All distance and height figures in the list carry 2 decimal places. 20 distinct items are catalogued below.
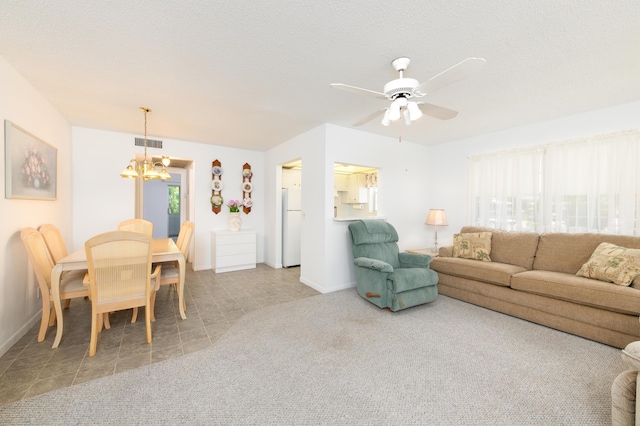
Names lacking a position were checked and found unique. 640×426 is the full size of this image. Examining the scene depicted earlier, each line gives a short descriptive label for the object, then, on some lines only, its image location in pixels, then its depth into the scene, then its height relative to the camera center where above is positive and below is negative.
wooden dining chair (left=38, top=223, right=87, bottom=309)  2.67 -0.38
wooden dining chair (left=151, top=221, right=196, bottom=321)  2.96 -0.75
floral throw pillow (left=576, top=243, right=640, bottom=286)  2.45 -0.51
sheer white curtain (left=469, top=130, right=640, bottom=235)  2.99 +0.32
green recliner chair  3.01 -0.74
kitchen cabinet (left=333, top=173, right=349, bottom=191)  6.35 +0.65
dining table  2.22 -0.52
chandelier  3.30 +0.43
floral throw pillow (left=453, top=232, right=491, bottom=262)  3.65 -0.50
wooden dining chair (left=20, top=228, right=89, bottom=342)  2.24 -0.59
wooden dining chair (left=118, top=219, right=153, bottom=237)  3.85 -0.28
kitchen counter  3.87 -0.14
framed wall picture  2.24 +0.40
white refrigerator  5.21 -0.32
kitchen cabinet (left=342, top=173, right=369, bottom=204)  6.04 +0.46
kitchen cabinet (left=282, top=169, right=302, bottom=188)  5.46 +0.63
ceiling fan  1.69 +0.85
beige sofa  2.32 -0.77
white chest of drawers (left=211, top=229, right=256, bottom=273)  4.77 -0.78
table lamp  4.40 -0.15
